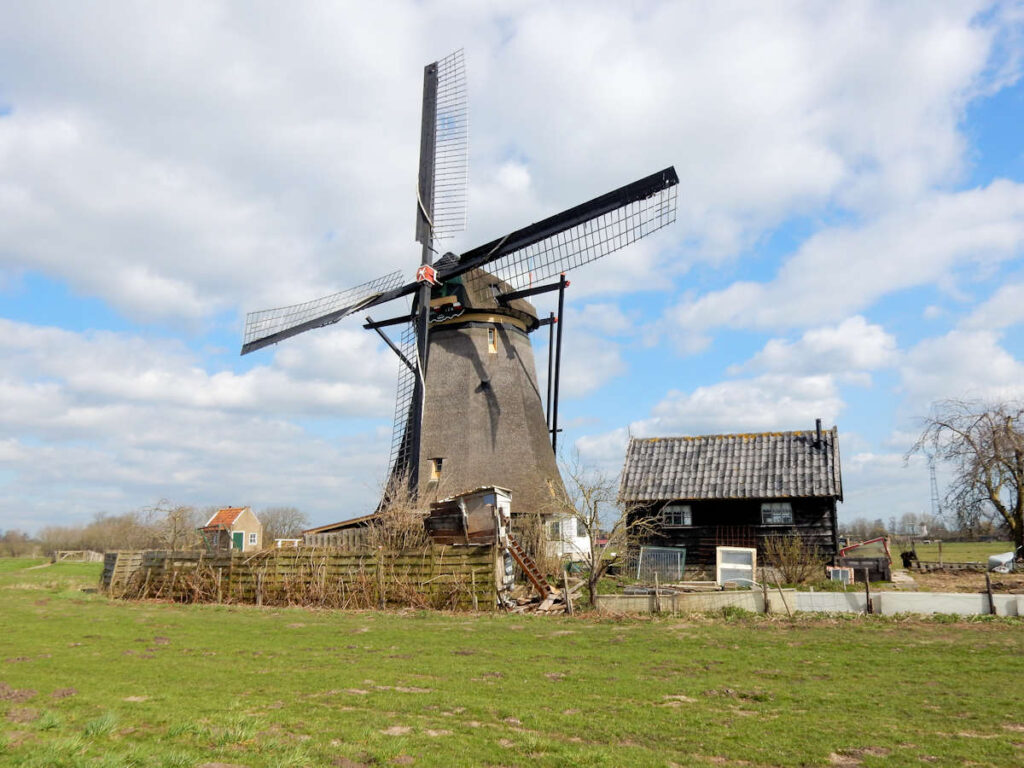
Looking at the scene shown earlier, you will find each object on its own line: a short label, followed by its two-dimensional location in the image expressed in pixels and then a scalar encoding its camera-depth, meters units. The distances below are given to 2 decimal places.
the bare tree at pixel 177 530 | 33.84
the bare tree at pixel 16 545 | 84.56
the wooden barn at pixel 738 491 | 24.88
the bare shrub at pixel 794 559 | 22.80
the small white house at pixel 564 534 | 27.28
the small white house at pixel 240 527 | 53.59
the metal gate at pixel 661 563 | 25.17
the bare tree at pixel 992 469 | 27.23
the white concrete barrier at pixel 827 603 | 16.06
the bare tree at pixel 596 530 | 18.70
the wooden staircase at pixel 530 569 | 20.62
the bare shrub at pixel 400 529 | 23.66
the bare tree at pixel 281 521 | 69.16
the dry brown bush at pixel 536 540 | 25.16
